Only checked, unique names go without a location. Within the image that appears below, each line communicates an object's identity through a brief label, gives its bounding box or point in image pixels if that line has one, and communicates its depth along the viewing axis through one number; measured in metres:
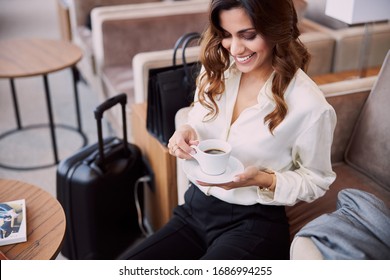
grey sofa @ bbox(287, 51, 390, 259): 1.30
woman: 0.99
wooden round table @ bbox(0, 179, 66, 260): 1.01
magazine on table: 1.03
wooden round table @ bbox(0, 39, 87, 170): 1.92
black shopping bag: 1.45
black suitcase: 1.46
